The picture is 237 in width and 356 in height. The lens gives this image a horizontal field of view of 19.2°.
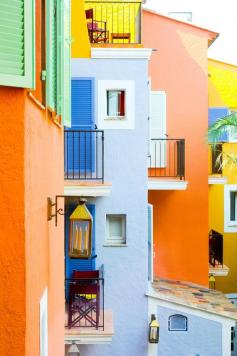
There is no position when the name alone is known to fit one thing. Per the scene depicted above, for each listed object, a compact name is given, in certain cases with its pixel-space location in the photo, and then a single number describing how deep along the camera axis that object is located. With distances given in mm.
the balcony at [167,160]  18375
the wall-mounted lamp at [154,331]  15406
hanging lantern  8477
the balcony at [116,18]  17781
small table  18047
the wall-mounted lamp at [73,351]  13117
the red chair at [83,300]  13750
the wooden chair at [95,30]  17031
